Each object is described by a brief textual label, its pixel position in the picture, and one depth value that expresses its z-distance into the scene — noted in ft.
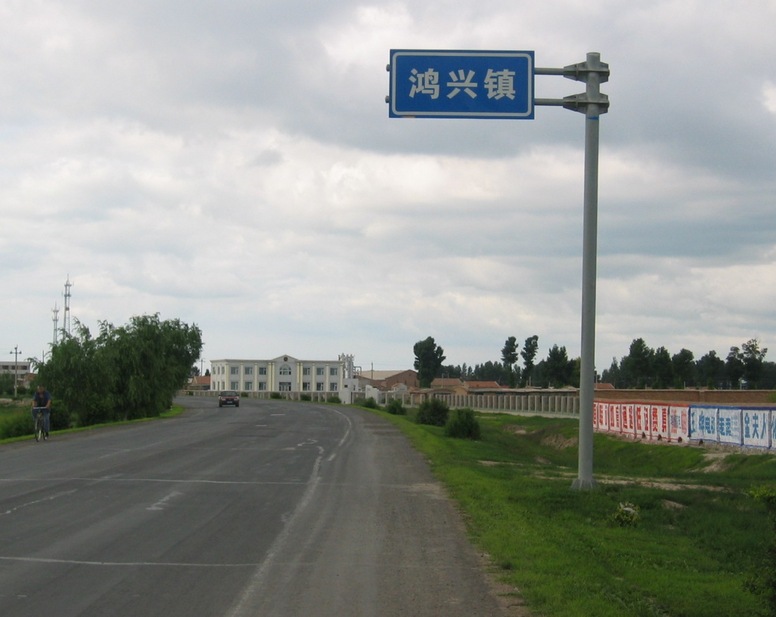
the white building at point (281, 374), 573.33
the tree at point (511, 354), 495.41
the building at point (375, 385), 606.71
